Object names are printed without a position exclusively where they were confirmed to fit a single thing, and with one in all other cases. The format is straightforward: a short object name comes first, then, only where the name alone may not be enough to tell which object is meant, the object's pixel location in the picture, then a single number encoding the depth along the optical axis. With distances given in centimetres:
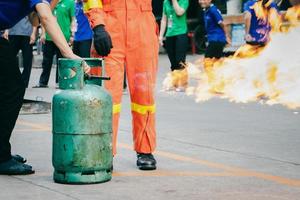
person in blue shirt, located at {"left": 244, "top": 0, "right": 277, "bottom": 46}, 1341
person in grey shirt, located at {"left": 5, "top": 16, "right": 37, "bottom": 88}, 1403
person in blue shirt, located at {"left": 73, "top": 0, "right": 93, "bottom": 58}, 1352
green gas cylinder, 593
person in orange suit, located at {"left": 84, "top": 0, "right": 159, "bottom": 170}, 647
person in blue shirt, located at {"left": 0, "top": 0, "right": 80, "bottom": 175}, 628
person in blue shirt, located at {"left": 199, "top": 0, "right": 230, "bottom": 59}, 1411
